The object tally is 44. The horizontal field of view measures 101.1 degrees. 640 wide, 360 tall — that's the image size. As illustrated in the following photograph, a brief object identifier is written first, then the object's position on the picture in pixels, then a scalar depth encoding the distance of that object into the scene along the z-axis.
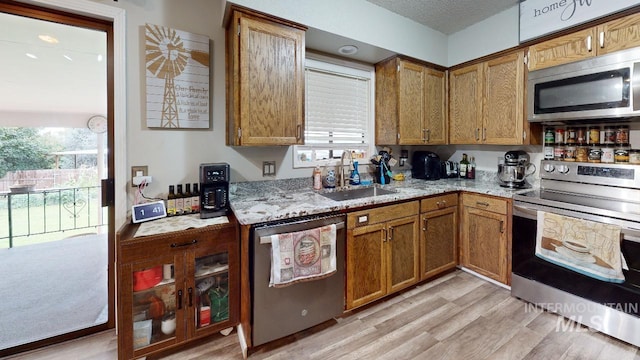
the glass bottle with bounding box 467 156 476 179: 3.12
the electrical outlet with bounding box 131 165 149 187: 1.86
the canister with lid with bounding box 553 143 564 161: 2.42
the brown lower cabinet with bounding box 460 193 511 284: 2.32
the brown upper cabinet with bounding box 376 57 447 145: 2.70
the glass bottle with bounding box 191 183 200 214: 1.94
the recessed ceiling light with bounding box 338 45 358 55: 2.45
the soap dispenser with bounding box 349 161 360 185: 2.69
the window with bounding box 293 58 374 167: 2.58
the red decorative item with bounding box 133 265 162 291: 1.53
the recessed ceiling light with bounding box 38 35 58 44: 1.72
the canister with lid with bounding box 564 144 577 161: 2.34
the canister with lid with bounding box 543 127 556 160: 2.46
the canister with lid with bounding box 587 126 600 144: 2.22
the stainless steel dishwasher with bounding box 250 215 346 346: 1.60
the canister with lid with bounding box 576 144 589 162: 2.28
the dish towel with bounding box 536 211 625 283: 1.69
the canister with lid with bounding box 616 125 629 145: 2.07
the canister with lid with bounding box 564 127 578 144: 2.34
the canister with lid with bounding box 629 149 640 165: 2.01
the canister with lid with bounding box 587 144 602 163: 2.21
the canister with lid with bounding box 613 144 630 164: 2.06
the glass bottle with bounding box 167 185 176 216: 1.86
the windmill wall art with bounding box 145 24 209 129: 1.87
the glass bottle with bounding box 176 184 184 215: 1.88
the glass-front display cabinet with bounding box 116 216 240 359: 1.50
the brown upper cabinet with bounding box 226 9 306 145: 1.83
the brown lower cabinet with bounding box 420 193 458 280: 2.39
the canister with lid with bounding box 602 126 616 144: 2.14
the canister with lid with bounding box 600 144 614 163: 2.14
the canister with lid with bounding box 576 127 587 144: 2.30
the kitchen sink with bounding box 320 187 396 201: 2.46
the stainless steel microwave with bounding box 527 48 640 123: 1.82
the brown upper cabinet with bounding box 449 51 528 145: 2.47
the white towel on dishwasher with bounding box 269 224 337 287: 1.61
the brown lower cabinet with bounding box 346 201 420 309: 1.97
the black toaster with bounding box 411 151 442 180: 3.03
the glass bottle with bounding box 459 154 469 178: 3.15
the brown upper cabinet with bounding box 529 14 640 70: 1.84
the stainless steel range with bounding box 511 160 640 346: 1.67
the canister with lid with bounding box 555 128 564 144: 2.42
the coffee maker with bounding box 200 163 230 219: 1.78
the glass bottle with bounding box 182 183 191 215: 1.90
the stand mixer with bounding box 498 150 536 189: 2.51
